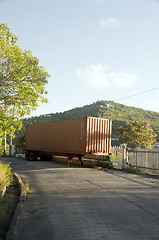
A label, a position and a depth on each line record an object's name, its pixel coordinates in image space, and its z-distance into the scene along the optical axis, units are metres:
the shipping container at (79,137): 18.28
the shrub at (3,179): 8.37
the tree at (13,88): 9.36
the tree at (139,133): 30.09
